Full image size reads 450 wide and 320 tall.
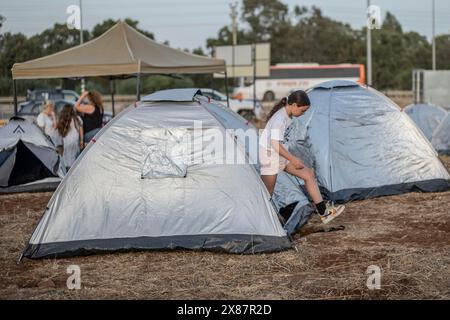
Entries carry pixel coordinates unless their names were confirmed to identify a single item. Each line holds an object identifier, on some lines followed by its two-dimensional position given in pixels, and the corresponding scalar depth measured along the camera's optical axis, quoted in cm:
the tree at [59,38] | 3953
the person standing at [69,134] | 1235
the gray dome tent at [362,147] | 1007
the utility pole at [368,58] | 3126
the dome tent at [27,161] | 1155
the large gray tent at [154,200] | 692
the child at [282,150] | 753
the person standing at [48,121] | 1370
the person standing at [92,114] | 1259
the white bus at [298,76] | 4781
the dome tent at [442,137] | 1591
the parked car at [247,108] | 2961
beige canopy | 1309
